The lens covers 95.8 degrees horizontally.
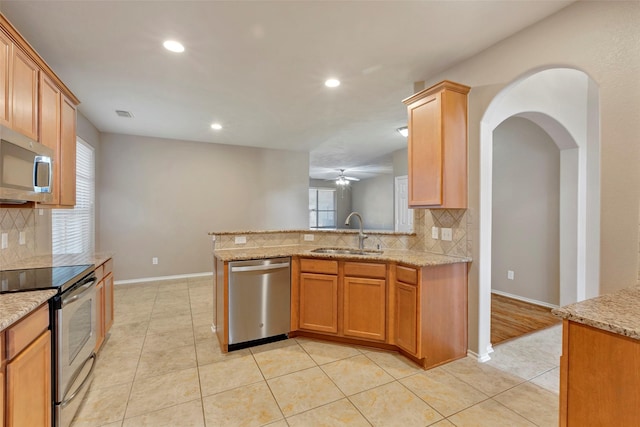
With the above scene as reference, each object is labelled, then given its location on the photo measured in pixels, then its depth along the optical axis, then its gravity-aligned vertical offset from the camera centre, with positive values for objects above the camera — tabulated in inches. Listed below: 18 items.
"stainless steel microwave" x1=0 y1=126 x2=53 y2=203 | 65.2 +10.7
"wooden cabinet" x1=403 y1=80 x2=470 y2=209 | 97.9 +23.7
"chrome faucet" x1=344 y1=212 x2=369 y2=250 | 122.2 -10.3
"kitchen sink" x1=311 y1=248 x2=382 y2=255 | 116.6 -15.8
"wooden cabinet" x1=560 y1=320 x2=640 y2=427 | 41.3 -25.0
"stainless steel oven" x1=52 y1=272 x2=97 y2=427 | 62.2 -33.3
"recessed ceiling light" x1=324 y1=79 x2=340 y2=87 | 121.1 +55.9
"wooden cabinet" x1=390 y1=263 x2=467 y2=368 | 92.9 -32.9
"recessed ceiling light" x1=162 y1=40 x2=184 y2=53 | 93.3 +54.9
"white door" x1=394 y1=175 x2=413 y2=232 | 265.1 +6.7
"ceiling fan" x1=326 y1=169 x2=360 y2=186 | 345.7 +40.5
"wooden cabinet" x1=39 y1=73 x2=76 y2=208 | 87.7 +25.1
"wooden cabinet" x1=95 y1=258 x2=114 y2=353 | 97.3 -32.3
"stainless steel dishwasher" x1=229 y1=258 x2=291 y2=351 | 104.7 -33.0
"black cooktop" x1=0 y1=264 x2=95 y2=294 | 62.4 -16.3
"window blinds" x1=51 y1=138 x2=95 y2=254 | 142.9 -3.7
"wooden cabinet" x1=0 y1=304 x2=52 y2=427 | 47.0 -28.9
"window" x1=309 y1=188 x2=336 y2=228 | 440.5 +9.5
